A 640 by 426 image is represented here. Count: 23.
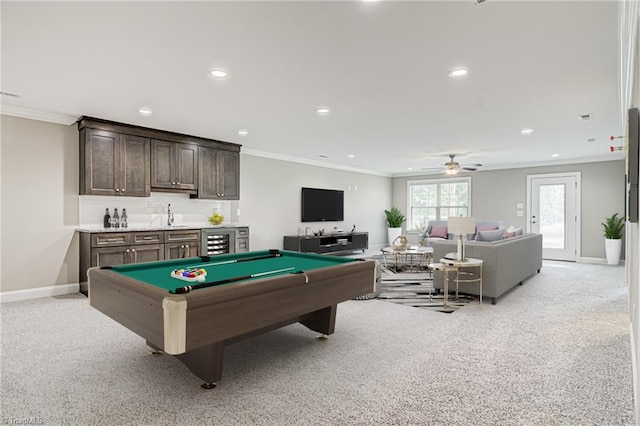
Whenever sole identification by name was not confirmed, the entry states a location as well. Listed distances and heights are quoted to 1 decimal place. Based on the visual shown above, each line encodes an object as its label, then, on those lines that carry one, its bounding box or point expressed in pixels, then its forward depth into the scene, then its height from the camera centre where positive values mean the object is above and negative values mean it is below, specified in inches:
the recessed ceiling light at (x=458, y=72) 126.3 +48.9
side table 169.2 -30.5
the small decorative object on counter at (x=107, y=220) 204.8 -5.6
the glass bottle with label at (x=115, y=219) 207.0 -5.4
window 401.7 +12.0
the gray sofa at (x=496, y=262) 177.3 -27.9
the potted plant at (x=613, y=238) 295.3 -23.5
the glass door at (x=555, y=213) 329.7 -3.2
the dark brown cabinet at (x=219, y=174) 243.1 +25.2
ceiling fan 302.8 +36.0
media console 300.5 -29.9
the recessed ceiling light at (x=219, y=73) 128.6 +49.5
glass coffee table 258.1 -41.9
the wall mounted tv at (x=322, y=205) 331.9 +4.9
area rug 173.5 -45.3
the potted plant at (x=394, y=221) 421.4 -13.2
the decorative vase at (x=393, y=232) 428.5 -26.5
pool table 70.8 -20.8
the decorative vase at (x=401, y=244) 262.8 -25.2
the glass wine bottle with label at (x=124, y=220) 211.8 -5.8
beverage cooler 228.7 -20.2
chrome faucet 234.8 -3.8
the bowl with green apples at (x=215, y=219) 248.4 -6.2
